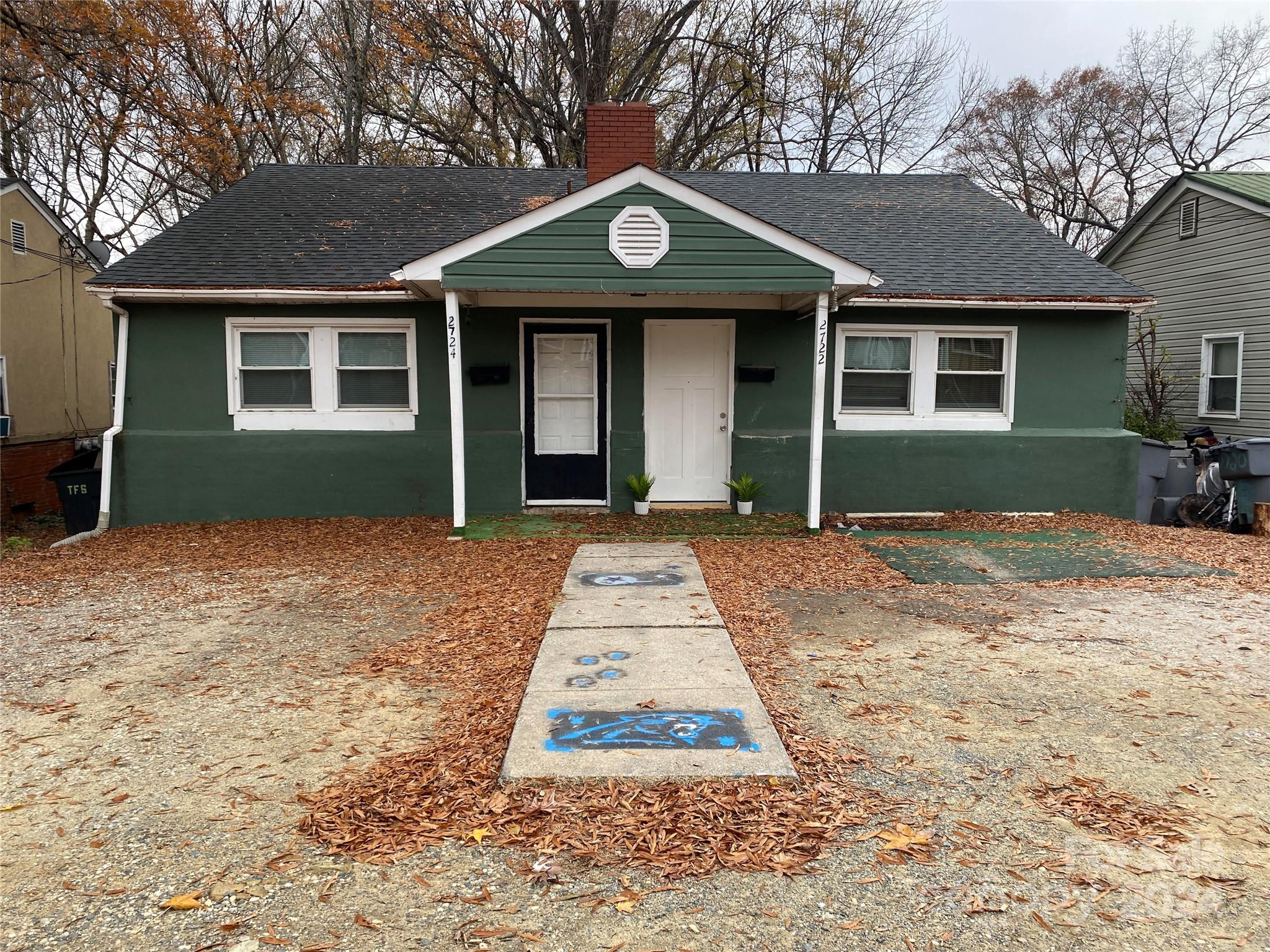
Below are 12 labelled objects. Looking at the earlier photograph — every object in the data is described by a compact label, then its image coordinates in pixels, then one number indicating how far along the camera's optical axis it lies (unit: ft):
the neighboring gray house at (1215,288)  41.37
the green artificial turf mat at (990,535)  28.19
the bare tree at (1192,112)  73.77
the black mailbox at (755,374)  31.53
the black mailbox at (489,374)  30.90
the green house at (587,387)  30.86
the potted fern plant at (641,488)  30.83
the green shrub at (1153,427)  43.93
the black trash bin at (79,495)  30.86
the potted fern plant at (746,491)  30.83
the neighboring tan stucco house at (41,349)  42.75
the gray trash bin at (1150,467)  35.09
